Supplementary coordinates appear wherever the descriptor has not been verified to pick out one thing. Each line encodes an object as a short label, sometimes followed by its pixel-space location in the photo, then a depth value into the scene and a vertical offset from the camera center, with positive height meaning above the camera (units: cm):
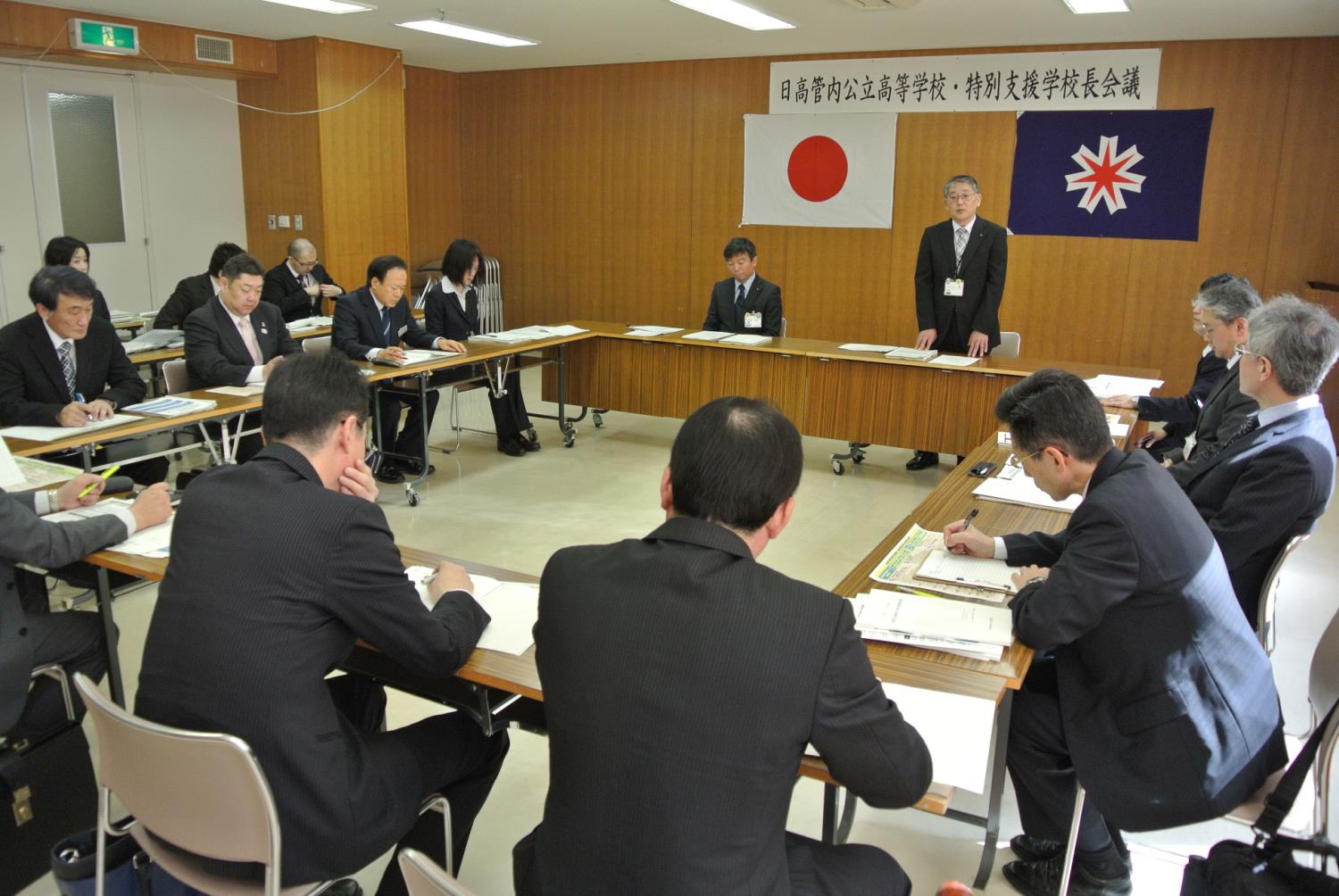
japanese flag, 801 +58
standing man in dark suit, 580 -21
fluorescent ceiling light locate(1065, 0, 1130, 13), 570 +137
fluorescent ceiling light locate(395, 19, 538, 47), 711 +148
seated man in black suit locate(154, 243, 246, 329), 628 -42
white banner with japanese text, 704 +119
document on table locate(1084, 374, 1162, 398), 470 -66
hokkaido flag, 700 +52
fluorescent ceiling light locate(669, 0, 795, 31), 617 +144
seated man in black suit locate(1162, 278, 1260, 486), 333 -31
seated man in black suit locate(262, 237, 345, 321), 708 -37
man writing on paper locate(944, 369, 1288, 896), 192 -76
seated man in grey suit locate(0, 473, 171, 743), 219 -85
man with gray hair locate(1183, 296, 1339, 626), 243 -50
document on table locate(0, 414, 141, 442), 365 -75
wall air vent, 741 +133
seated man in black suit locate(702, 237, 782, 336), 633 -37
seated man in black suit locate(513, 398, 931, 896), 126 -59
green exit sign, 661 +126
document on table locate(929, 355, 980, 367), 543 -63
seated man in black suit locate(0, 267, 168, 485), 389 -55
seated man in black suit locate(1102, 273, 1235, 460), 406 -63
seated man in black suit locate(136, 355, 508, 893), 165 -66
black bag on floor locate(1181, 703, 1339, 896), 161 -101
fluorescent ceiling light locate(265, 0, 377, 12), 638 +145
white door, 729 +42
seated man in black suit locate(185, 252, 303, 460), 463 -49
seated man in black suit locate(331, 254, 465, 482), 546 -56
